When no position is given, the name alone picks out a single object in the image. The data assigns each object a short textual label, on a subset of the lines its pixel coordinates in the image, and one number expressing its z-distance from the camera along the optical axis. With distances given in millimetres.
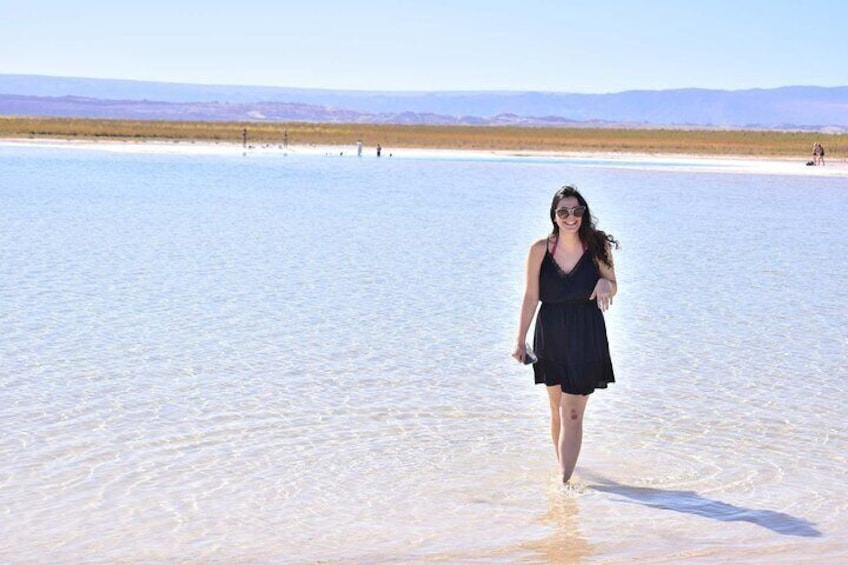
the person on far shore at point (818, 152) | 53962
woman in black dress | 6094
